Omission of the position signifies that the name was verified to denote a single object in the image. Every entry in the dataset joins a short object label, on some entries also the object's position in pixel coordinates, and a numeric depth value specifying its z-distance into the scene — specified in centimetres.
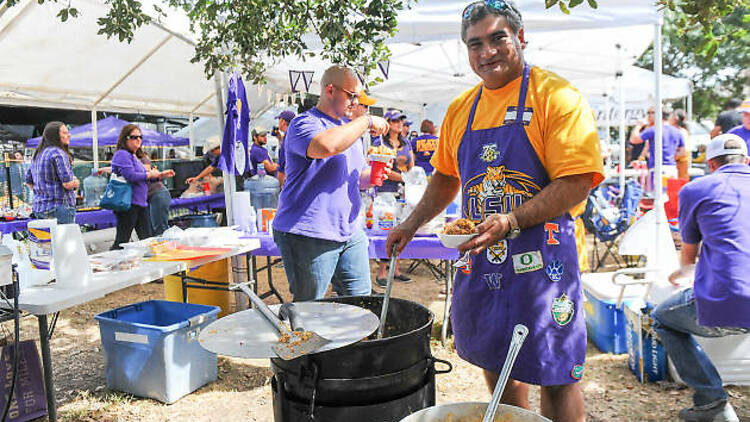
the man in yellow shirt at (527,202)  163
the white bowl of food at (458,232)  160
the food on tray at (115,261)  319
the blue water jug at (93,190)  812
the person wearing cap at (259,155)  792
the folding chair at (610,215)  626
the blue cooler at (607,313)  388
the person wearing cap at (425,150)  704
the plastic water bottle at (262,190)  688
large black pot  162
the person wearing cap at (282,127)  571
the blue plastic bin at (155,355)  330
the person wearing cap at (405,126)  699
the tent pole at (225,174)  492
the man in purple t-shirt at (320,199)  281
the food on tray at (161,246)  365
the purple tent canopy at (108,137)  1373
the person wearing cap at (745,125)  506
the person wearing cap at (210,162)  852
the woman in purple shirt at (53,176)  548
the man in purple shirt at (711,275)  266
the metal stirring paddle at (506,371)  123
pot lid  158
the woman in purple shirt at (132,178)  610
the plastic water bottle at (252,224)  443
